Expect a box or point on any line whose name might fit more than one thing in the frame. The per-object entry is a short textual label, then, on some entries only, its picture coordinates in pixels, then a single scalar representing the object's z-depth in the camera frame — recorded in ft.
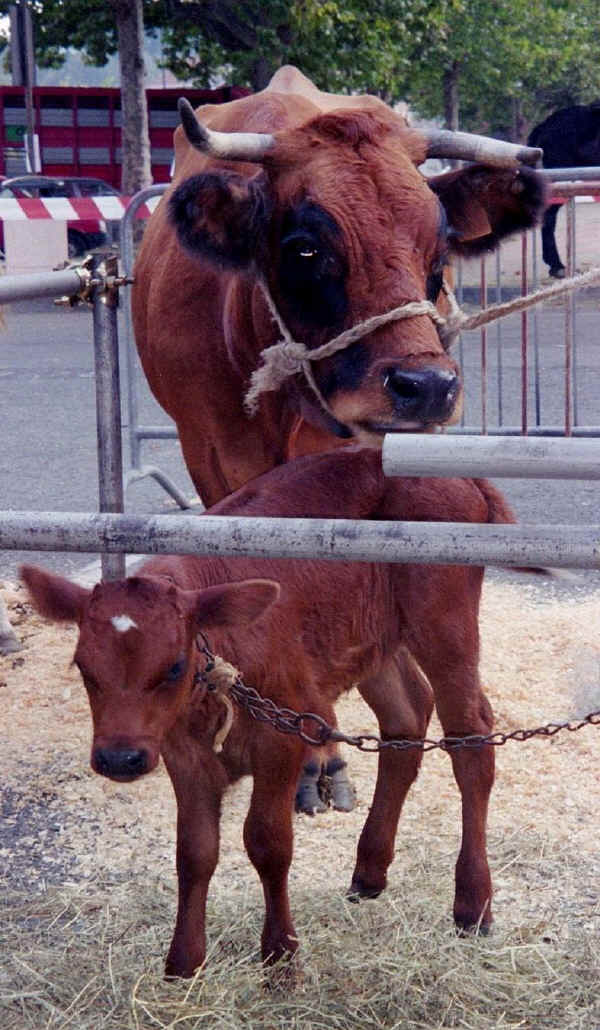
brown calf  9.99
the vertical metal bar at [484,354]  24.22
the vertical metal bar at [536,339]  26.98
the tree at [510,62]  106.42
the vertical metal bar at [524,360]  25.11
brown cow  12.46
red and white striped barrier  33.19
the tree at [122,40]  70.95
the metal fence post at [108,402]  12.62
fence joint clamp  12.91
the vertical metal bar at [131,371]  26.78
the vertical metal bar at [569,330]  24.72
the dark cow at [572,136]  68.69
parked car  75.20
